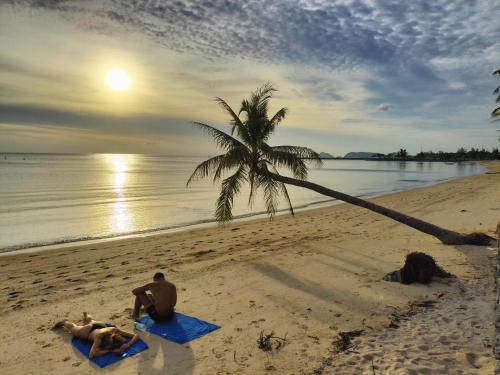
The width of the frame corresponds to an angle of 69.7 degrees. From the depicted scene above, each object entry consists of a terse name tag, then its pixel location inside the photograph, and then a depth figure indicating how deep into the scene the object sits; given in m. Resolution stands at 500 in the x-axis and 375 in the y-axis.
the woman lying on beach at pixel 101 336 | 5.76
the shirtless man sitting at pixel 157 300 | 6.91
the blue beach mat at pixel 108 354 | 5.54
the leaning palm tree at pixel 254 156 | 13.36
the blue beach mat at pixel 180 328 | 6.24
